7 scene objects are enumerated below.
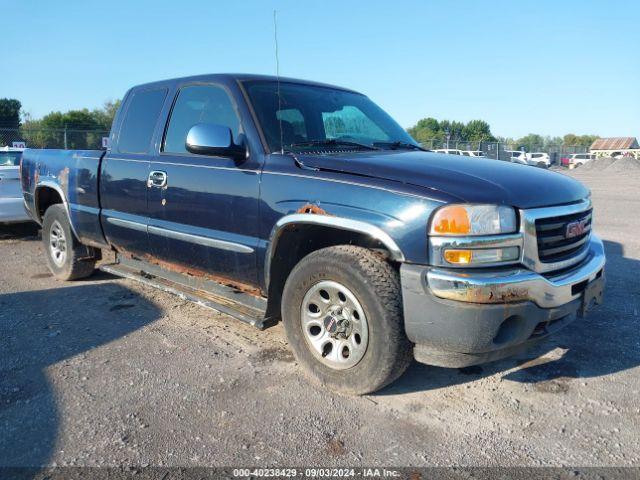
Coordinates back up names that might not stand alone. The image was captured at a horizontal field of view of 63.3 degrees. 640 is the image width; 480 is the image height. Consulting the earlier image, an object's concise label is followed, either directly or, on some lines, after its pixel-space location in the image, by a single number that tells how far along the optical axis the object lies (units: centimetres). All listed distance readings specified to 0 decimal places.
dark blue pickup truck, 269
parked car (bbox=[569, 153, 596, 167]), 4921
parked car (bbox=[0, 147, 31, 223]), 766
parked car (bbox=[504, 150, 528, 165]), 3591
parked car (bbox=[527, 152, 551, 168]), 4314
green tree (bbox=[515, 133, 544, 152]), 4211
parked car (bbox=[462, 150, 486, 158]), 3086
